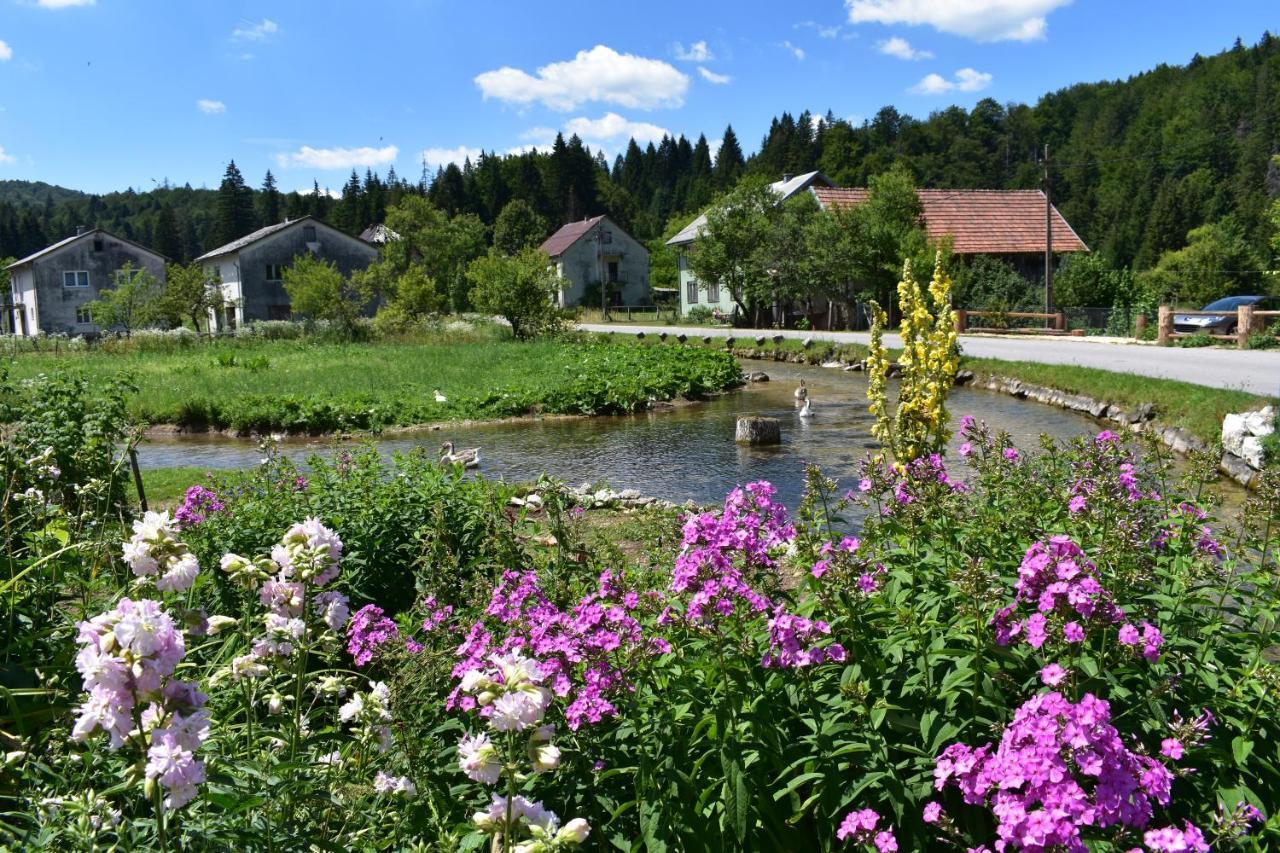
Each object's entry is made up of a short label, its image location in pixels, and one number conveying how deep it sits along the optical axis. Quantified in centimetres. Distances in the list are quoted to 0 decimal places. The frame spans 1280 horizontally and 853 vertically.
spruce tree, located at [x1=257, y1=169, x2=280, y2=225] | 10780
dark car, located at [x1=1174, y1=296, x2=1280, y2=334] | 2867
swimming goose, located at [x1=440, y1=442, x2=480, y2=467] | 1261
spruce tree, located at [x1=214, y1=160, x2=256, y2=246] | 9550
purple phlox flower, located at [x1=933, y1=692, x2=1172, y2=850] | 194
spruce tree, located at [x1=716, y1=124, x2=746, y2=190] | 11000
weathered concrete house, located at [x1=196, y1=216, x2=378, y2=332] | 5150
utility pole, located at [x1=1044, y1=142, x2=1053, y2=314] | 3422
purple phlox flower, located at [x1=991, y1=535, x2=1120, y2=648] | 245
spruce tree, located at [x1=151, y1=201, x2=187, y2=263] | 10006
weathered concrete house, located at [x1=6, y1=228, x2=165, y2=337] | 5444
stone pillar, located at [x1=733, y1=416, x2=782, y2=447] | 1486
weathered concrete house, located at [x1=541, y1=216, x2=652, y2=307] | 6550
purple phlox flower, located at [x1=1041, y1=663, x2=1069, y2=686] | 221
